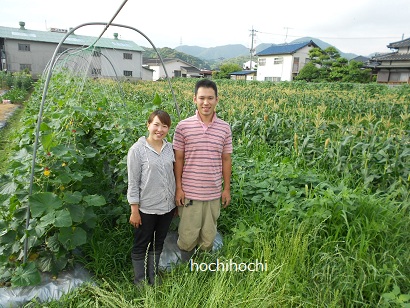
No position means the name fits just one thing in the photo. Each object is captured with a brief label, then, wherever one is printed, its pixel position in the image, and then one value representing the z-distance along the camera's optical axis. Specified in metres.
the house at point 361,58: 42.58
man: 2.26
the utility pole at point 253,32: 57.92
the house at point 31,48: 28.47
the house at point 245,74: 44.32
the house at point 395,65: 25.11
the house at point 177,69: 44.91
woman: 2.16
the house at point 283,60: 36.53
